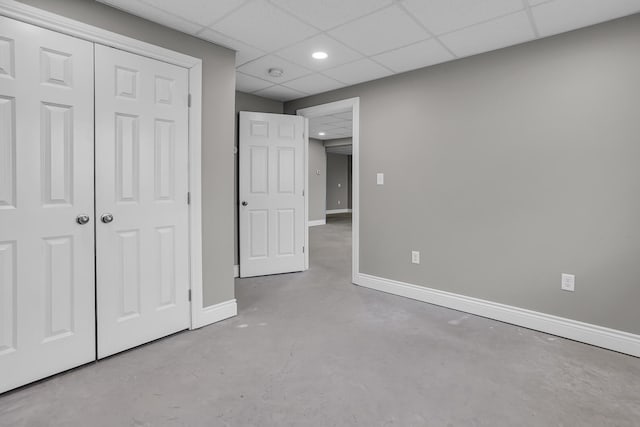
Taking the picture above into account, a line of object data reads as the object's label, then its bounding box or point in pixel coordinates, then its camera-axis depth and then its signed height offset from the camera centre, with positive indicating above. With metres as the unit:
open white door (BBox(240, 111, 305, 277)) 4.22 +0.18
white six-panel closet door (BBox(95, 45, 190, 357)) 2.21 +0.05
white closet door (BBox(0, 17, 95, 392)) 1.84 +0.02
